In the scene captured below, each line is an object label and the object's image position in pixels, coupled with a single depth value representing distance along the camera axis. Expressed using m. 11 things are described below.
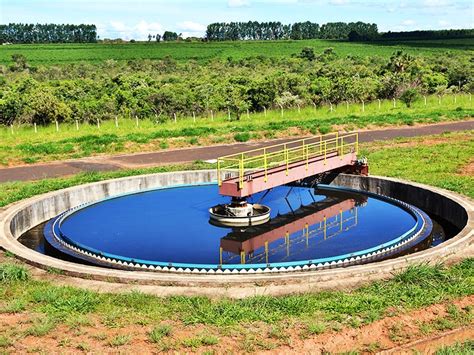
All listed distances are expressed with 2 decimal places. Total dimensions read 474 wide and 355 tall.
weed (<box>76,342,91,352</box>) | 7.34
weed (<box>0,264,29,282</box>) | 9.68
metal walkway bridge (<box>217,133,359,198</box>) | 14.17
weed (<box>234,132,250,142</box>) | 27.46
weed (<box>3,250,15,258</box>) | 11.04
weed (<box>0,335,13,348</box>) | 7.45
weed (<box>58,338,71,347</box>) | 7.46
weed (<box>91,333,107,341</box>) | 7.58
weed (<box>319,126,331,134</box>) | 29.08
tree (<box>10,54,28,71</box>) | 79.56
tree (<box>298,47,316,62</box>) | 94.96
